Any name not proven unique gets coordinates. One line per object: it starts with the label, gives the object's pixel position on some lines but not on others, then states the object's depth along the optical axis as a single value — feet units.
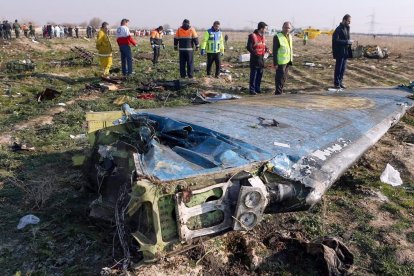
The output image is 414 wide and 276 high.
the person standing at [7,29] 82.79
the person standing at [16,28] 89.40
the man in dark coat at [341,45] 30.48
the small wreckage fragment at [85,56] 46.50
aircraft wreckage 8.73
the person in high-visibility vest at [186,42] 34.01
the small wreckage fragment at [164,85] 30.83
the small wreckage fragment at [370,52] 56.18
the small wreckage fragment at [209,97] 23.87
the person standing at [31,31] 106.93
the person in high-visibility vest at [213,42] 34.47
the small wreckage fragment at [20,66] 38.58
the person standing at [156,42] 47.62
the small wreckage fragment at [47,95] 27.81
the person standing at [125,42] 35.47
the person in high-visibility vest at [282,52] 27.32
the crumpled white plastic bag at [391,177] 15.35
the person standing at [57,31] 116.67
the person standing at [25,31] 106.50
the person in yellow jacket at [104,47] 36.96
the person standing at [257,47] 29.01
